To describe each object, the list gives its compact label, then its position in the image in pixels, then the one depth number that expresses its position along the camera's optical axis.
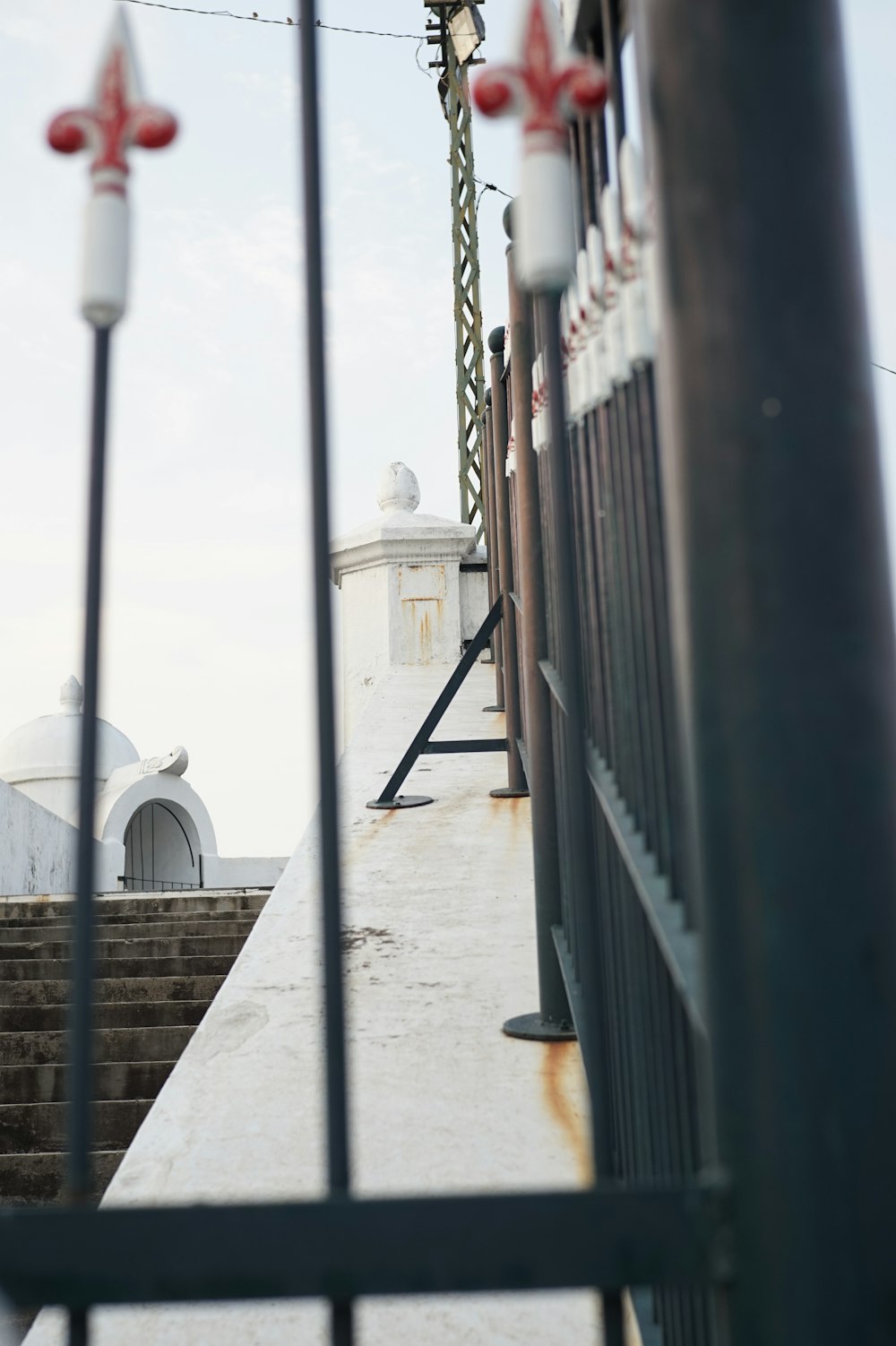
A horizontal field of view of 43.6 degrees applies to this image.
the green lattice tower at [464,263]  13.56
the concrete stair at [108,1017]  3.97
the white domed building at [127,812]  16.02
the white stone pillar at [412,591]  9.23
